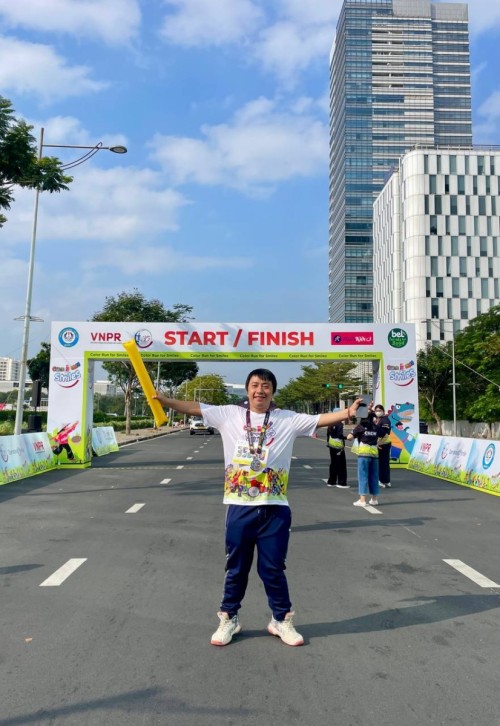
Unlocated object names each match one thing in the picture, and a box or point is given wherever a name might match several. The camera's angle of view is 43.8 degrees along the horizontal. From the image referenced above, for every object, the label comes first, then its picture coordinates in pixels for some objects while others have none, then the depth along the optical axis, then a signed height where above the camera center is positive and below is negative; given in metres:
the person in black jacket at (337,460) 13.61 -0.93
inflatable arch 19.86 +2.21
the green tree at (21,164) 12.57 +5.23
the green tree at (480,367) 42.05 +4.26
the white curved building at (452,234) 82.69 +25.33
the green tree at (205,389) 100.92 +4.58
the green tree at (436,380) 52.75 +3.56
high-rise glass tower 134.50 +70.70
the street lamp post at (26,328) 21.04 +2.92
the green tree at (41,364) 70.50 +5.63
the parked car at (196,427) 52.09 -0.93
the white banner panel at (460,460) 13.88 -0.98
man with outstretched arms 4.25 -0.51
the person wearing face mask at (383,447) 12.93 -0.60
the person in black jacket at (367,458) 11.20 -0.68
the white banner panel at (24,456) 14.64 -1.14
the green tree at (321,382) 79.88 +5.18
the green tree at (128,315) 42.09 +6.88
